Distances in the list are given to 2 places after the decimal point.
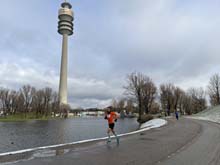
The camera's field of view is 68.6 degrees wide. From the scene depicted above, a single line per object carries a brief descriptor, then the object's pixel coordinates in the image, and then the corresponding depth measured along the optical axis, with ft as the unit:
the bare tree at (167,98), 190.53
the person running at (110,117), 27.23
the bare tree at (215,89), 183.67
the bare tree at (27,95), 194.81
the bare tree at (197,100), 222.49
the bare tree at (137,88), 132.90
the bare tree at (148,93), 135.70
